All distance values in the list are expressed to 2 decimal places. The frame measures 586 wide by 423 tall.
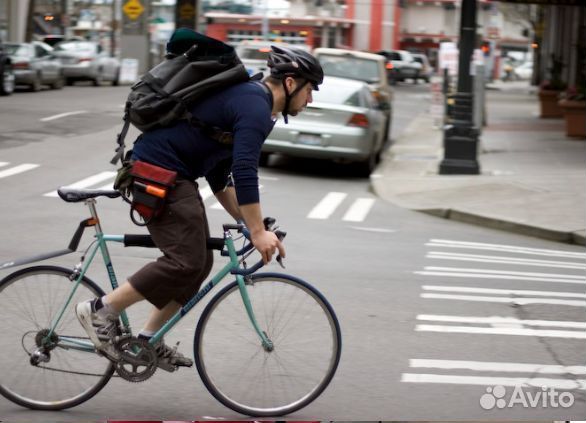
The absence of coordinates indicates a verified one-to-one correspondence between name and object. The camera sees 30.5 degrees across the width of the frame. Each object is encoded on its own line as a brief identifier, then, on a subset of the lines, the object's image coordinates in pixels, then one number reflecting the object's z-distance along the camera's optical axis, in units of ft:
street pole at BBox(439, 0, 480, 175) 55.62
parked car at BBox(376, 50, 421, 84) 220.02
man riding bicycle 15.34
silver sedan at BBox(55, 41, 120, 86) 125.08
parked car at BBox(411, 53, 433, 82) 226.46
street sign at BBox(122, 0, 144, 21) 118.21
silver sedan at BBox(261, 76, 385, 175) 54.90
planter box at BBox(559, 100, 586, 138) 74.90
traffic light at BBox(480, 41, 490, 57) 105.46
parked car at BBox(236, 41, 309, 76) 82.89
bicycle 16.17
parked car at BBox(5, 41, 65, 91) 103.65
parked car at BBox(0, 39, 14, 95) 94.58
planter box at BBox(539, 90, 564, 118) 105.70
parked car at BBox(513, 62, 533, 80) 285.31
